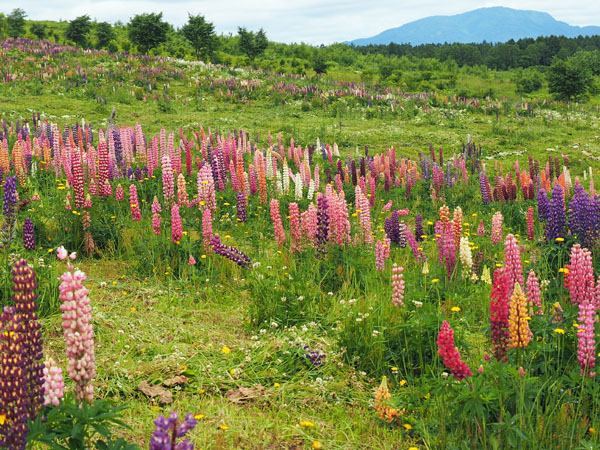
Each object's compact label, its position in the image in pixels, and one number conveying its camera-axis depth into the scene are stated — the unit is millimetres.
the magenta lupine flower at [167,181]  7387
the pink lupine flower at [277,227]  6719
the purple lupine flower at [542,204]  7412
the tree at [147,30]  35125
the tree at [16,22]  44500
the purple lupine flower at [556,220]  6660
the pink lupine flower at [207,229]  6535
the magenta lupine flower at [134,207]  7074
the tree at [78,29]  38531
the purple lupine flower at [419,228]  7602
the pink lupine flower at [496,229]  7059
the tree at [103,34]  41719
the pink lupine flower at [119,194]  7536
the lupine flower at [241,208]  7938
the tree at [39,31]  47719
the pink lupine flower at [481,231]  7367
